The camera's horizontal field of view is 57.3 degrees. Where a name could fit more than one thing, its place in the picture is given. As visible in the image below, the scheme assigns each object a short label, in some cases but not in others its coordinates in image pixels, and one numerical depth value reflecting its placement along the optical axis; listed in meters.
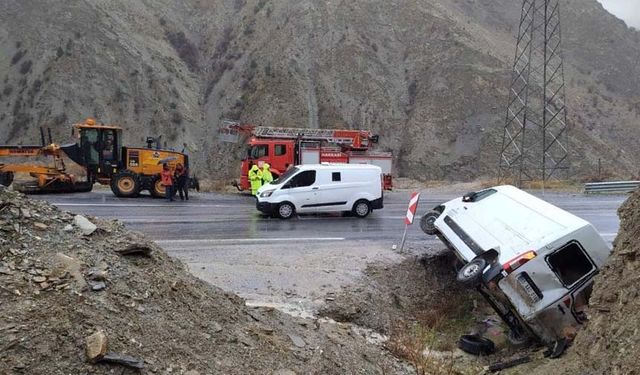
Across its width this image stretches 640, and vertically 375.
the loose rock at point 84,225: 6.39
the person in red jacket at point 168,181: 21.79
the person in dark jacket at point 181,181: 22.58
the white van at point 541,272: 8.52
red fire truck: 27.20
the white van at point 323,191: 17.80
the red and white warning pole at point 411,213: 13.48
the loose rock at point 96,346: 4.61
